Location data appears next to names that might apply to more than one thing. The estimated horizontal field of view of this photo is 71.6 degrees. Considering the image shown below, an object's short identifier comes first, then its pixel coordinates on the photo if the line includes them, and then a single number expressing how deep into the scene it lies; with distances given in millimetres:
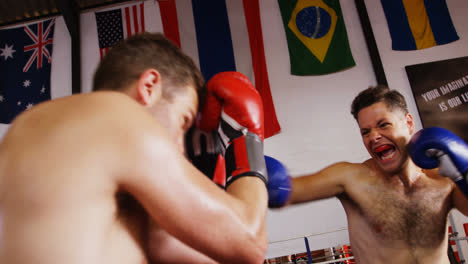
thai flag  4781
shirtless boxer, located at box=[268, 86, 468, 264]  1955
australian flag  4934
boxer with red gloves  637
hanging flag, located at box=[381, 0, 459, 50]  4828
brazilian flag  4832
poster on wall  4586
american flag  5125
